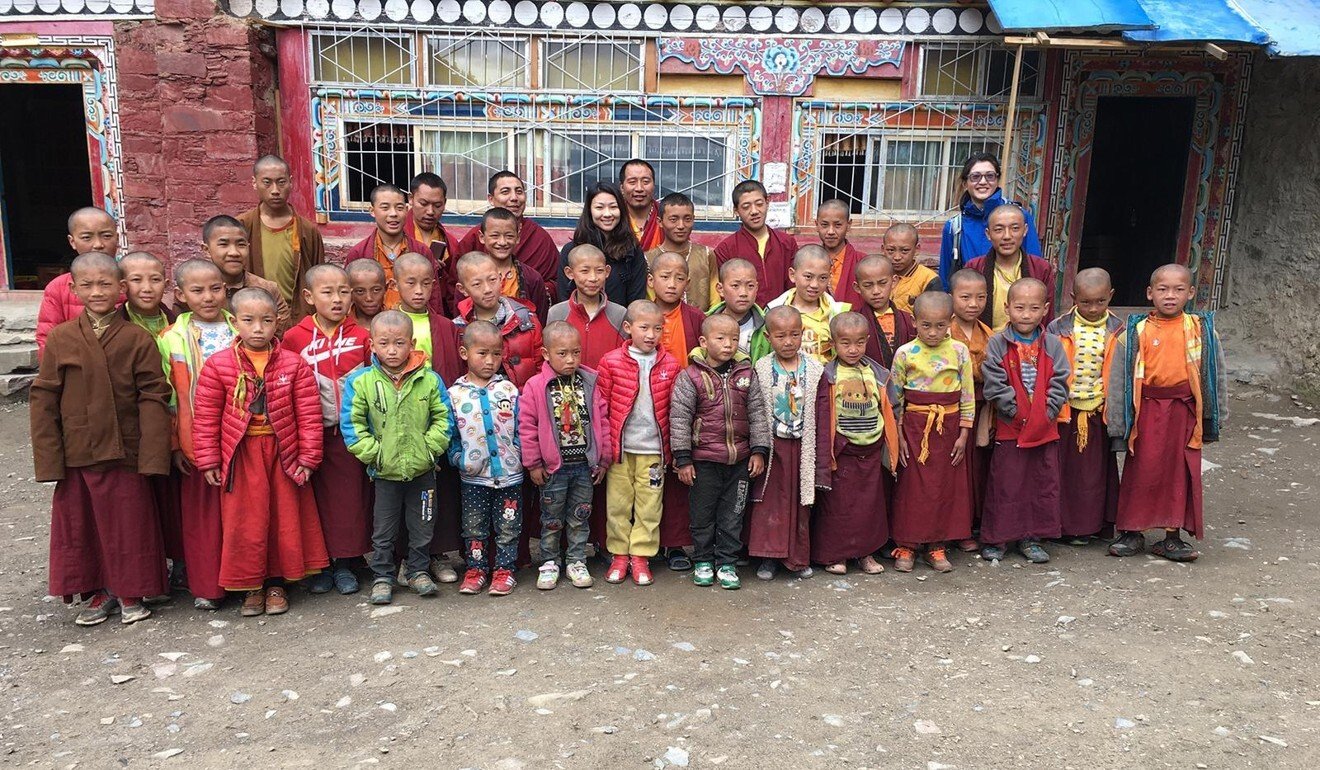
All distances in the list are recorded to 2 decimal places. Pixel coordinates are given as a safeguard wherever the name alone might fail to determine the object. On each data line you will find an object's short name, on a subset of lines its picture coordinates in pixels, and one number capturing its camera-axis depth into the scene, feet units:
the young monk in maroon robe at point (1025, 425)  14.02
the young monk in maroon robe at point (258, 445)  12.01
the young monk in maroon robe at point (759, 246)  15.85
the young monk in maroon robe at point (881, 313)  14.12
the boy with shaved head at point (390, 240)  14.92
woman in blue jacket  16.60
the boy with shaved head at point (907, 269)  15.84
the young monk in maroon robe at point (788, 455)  13.26
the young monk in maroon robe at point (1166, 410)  14.19
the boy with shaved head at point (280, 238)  15.78
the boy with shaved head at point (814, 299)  13.85
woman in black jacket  15.21
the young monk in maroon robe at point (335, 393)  12.64
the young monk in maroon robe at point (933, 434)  13.75
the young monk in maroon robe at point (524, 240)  15.97
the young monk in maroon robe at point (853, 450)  13.38
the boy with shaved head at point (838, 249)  15.66
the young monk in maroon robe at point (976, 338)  14.12
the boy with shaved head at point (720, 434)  12.98
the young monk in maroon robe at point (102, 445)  11.76
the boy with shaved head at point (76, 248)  12.69
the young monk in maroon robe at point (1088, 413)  14.37
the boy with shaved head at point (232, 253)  13.57
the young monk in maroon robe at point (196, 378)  12.32
